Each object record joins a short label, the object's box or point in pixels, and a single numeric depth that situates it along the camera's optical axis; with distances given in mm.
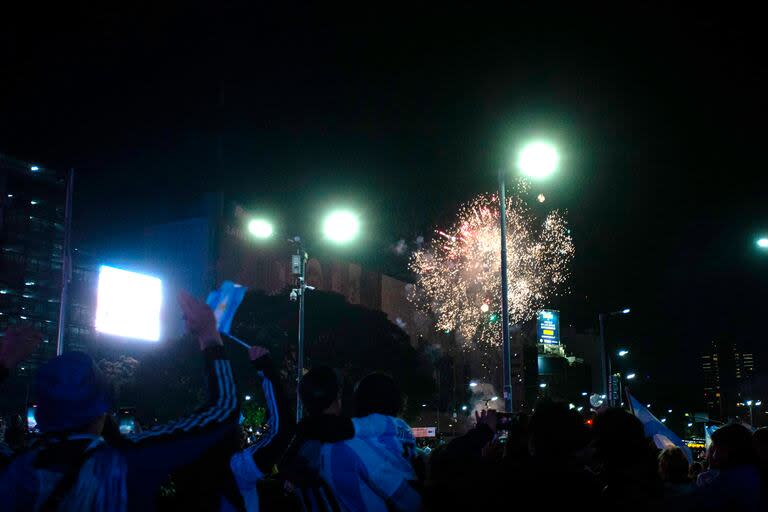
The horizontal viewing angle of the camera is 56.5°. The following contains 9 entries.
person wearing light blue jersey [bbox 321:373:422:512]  3762
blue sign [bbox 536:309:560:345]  60062
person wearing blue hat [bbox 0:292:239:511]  2445
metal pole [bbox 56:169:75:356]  13491
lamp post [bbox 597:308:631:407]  36906
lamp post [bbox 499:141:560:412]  16531
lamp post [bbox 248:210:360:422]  18281
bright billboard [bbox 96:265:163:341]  31125
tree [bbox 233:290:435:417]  43469
